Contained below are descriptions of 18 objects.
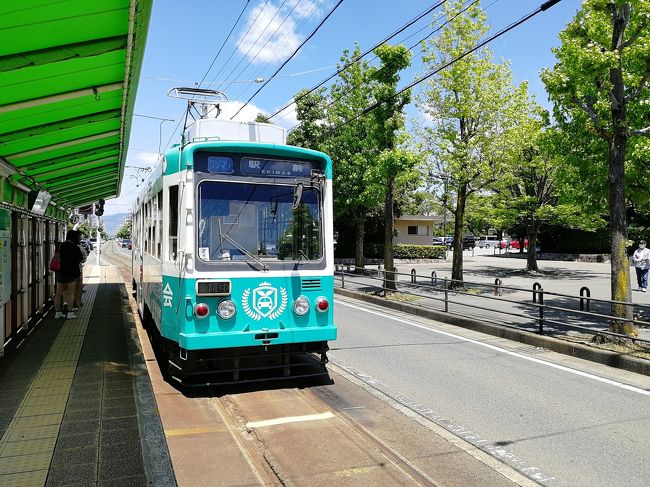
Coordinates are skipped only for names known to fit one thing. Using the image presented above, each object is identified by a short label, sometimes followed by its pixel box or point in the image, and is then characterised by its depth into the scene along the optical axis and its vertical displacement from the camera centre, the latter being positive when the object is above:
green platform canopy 4.52 +2.01
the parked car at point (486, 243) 71.62 +0.59
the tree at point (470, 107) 19.25 +5.31
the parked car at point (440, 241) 69.46 +0.91
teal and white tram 6.34 -0.02
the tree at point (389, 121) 17.61 +4.52
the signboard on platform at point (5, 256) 7.66 -0.08
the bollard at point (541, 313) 10.36 -1.33
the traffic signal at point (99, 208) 25.18 +2.13
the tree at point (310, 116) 33.25 +8.61
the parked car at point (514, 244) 62.16 +0.31
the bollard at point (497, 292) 18.09 -1.62
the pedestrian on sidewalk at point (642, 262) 18.98 -0.59
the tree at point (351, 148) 24.09 +5.68
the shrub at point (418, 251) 43.09 -0.29
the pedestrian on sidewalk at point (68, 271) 11.94 -0.48
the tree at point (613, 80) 9.53 +3.24
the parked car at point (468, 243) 68.88 +0.59
